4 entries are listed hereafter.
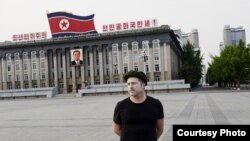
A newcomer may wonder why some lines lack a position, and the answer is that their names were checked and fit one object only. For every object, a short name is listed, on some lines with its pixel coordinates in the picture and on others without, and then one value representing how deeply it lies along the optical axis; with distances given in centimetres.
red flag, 7375
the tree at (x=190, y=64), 7825
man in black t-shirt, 401
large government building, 7162
